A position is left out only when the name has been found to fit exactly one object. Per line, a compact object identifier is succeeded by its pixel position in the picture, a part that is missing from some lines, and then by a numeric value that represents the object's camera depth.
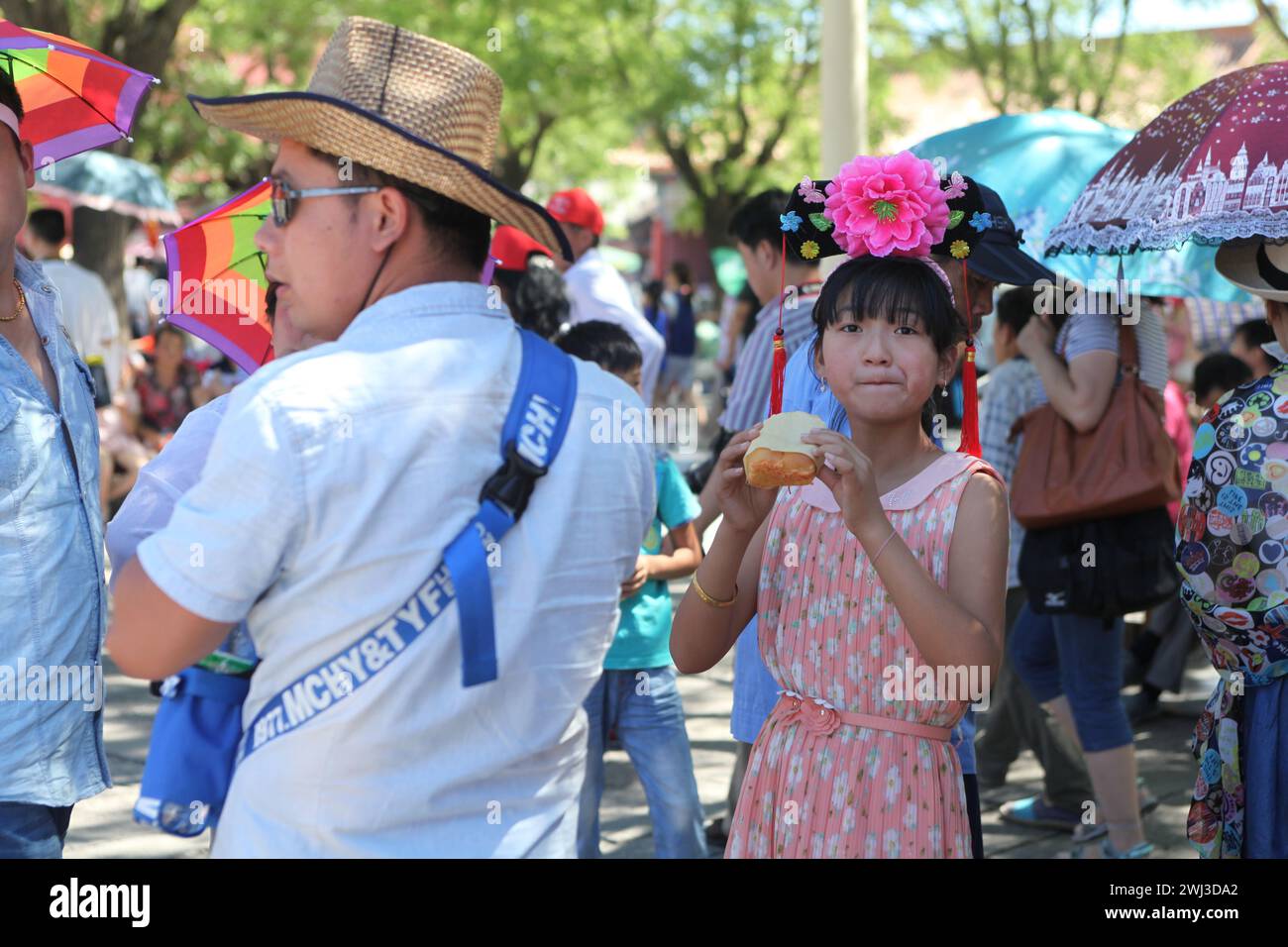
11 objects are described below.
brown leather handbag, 4.91
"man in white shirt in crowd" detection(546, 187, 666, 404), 6.96
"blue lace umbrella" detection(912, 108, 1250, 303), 5.12
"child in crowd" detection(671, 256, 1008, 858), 2.63
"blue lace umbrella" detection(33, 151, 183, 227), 12.34
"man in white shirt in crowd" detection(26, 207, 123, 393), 10.15
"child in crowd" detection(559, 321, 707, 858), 4.32
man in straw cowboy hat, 1.84
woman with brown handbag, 4.96
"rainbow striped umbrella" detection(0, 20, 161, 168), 3.21
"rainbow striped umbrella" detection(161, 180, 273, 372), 3.27
